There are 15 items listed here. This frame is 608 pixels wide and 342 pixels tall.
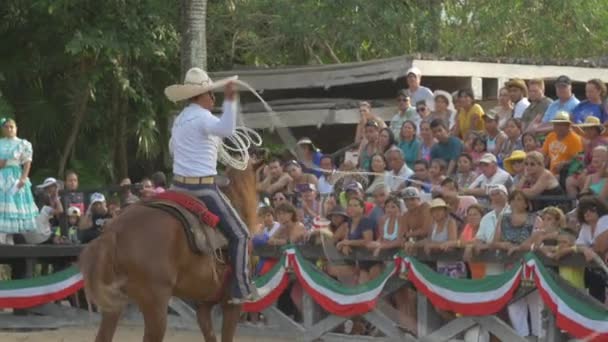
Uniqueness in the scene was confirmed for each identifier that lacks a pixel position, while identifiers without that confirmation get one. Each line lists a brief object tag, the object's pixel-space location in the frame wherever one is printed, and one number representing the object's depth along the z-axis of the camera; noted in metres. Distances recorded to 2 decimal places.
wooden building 20.23
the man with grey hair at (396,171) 15.77
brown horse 11.79
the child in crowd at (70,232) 18.62
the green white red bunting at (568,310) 12.37
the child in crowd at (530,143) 14.81
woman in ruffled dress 18.06
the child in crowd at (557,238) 12.97
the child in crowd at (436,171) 15.47
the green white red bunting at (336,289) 14.66
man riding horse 12.16
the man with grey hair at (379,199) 15.02
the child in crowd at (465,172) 15.30
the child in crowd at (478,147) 15.71
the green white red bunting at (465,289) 13.38
